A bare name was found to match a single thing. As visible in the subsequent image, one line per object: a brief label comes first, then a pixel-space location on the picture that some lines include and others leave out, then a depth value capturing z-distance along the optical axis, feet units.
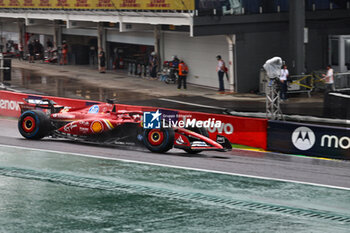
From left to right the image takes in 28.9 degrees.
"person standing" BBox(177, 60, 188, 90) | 119.03
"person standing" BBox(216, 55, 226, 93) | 114.14
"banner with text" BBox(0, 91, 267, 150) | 70.64
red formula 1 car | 63.62
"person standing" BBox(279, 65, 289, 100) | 106.63
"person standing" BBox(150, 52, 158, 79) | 132.26
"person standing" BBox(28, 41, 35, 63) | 170.40
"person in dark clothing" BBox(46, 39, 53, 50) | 171.83
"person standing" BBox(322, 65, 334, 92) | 104.83
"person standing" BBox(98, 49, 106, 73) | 143.56
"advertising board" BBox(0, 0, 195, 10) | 113.50
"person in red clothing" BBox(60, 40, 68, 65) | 161.86
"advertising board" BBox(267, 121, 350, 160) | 64.80
